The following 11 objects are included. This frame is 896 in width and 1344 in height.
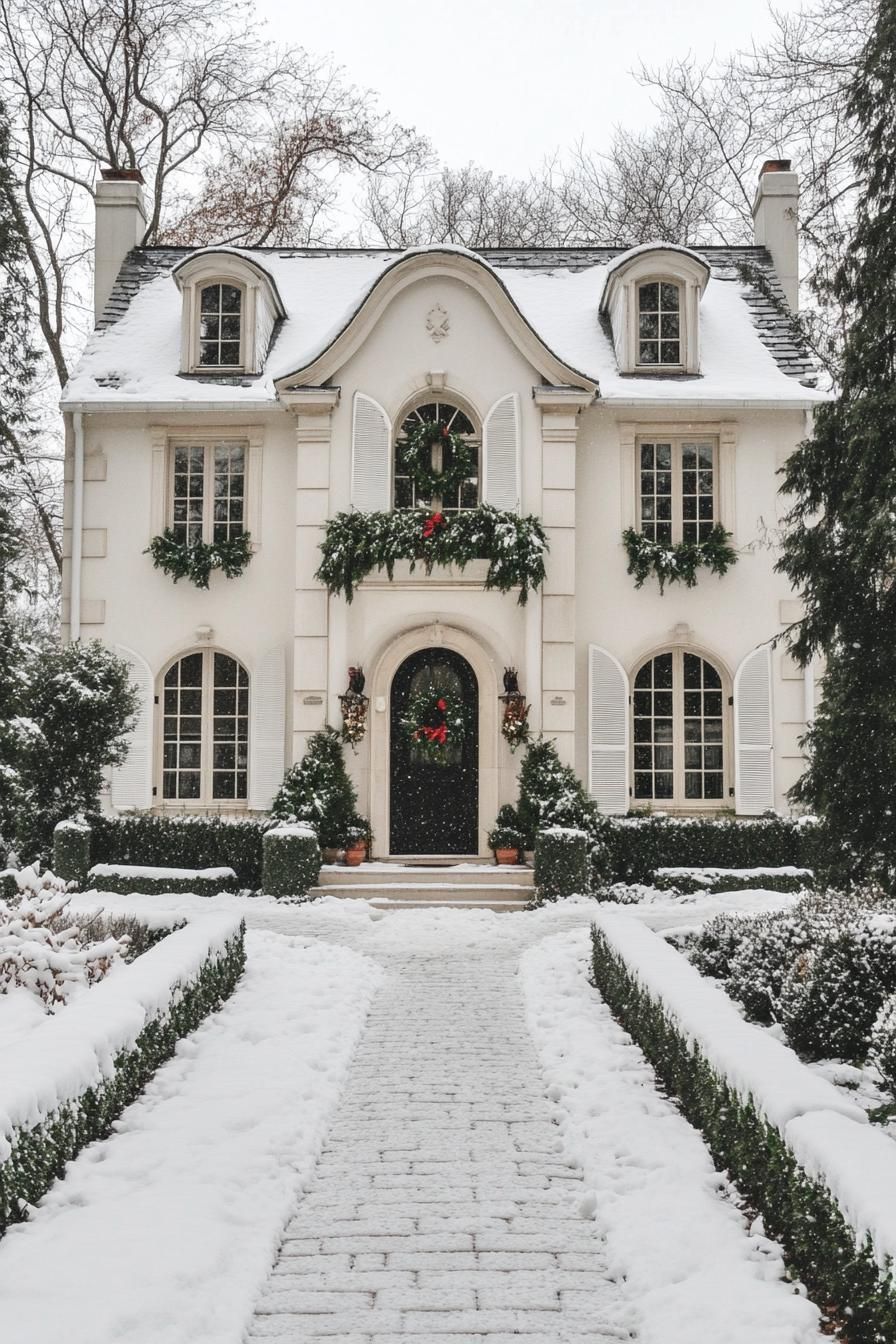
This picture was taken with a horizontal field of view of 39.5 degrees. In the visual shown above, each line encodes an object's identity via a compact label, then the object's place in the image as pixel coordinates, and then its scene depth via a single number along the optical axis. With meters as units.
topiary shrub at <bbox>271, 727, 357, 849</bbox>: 14.53
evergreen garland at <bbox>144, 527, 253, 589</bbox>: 15.84
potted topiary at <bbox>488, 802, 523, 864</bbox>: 14.62
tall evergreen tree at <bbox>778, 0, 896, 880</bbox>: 9.76
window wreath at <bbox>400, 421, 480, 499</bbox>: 15.79
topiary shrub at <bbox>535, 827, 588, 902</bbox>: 13.64
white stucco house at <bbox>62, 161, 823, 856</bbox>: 15.47
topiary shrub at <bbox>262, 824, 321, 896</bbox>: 13.71
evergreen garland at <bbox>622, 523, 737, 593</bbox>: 15.77
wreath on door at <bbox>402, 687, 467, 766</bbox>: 15.31
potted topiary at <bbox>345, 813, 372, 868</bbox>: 14.62
